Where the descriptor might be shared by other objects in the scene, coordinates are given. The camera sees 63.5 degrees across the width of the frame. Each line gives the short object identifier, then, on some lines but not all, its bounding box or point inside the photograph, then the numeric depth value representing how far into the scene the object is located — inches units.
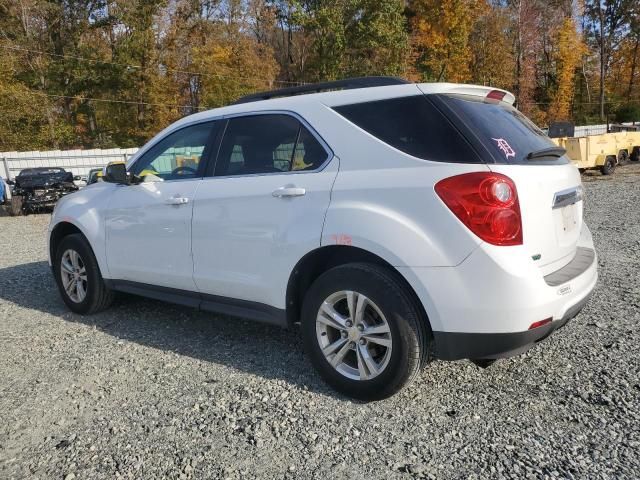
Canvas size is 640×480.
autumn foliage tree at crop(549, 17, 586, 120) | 1899.6
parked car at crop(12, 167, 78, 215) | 652.7
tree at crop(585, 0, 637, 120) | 1968.5
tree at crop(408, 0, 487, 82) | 1535.4
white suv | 105.3
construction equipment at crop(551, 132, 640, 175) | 770.8
